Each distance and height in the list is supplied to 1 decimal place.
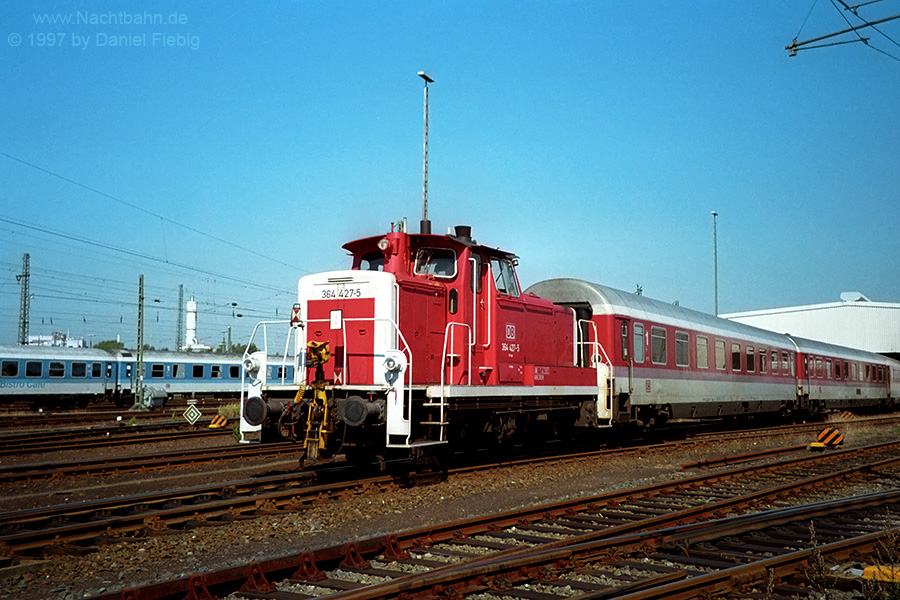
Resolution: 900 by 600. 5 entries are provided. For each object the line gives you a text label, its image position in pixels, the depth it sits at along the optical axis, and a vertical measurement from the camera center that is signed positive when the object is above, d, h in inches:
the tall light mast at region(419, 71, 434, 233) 818.8 +205.5
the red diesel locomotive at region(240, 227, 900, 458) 381.7 +6.0
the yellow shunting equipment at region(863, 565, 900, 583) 203.5 -60.2
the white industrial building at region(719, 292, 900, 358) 2206.0 +139.1
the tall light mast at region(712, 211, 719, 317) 1612.8 +206.2
